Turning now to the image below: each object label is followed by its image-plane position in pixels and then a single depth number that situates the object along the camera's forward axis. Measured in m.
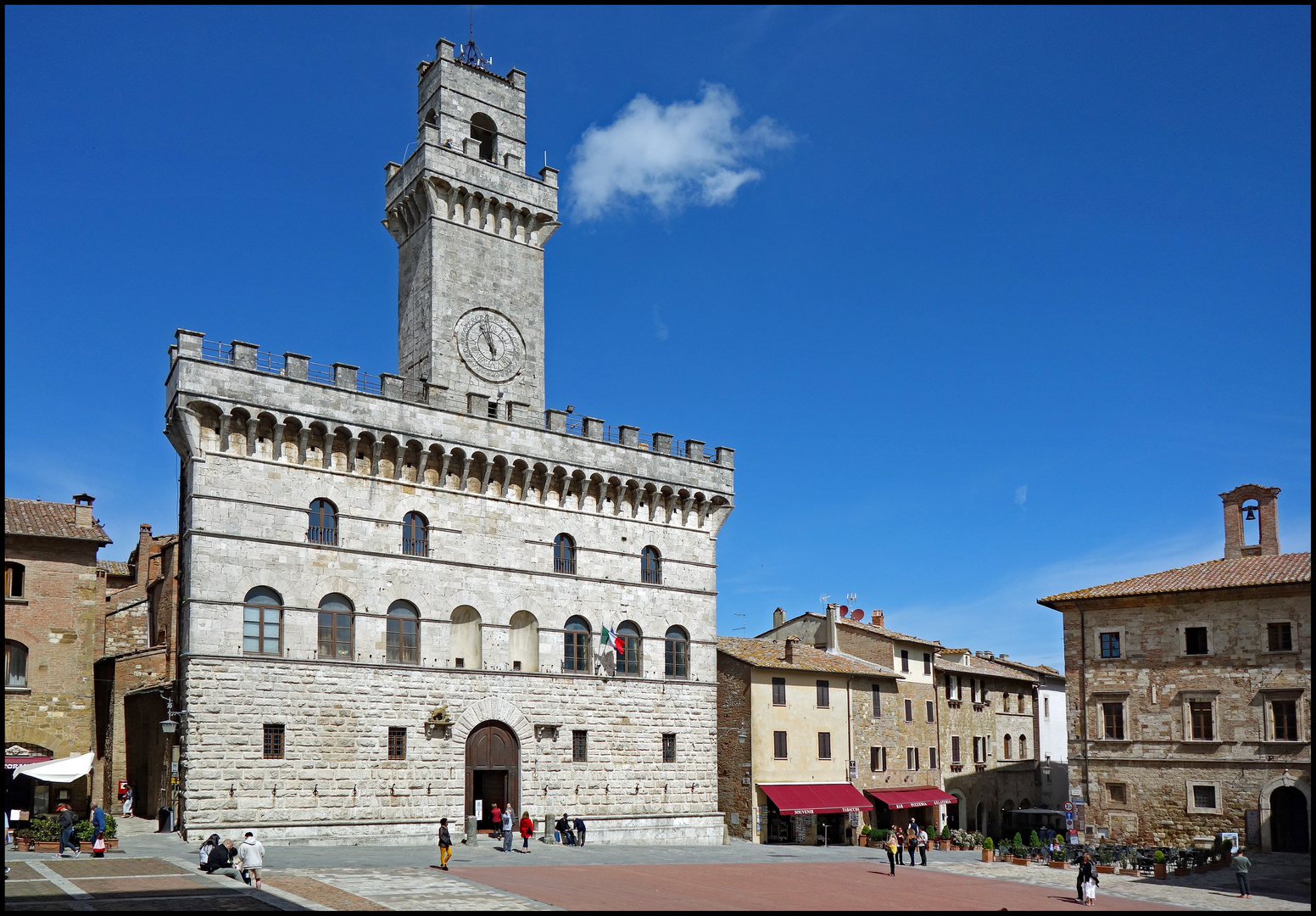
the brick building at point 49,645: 33.81
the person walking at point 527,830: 32.75
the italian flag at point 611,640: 39.19
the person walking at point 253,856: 22.89
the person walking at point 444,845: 26.73
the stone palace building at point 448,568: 32.16
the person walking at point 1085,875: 28.22
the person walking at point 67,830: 27.16
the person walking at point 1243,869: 29.97
